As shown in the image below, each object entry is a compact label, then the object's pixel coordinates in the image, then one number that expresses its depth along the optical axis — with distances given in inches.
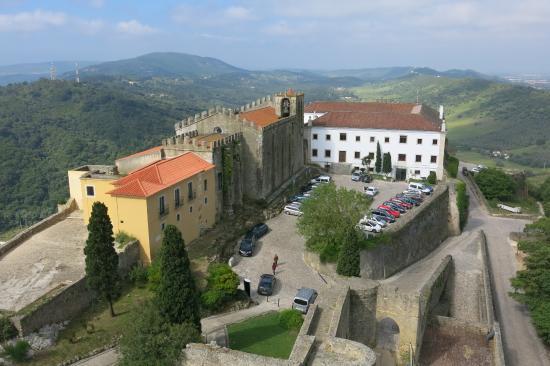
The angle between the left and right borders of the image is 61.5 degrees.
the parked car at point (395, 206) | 1820.9
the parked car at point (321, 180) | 2237.9
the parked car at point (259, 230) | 1584.8
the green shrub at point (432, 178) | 2273.6
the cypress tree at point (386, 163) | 2402.8
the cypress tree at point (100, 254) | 1011.3
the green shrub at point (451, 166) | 2452.5
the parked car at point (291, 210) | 1822.1
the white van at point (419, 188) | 2086.6
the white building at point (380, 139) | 2363.4
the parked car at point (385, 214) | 1688.0
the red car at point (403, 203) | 1862.7
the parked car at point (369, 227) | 1561.3
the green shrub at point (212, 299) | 1126.9
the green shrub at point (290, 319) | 1048.8
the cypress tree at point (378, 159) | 2439.7
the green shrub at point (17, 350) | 848.9
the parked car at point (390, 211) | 1745.8
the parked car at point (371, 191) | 2073.7
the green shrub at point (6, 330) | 885.2
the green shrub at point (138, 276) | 1199.6
